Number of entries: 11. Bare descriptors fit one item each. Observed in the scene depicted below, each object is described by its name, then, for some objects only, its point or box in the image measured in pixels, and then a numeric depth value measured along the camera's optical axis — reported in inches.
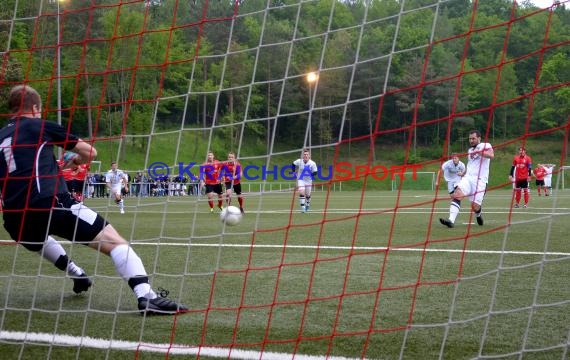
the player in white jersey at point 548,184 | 1196.9
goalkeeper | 175.9
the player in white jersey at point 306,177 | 627.1
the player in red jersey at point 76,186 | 785.1
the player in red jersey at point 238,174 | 557.0
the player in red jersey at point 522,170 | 715.4
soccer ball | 294.0
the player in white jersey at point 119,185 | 698.2
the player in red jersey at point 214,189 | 701.1
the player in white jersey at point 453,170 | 550.3
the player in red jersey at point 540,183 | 1186.6
